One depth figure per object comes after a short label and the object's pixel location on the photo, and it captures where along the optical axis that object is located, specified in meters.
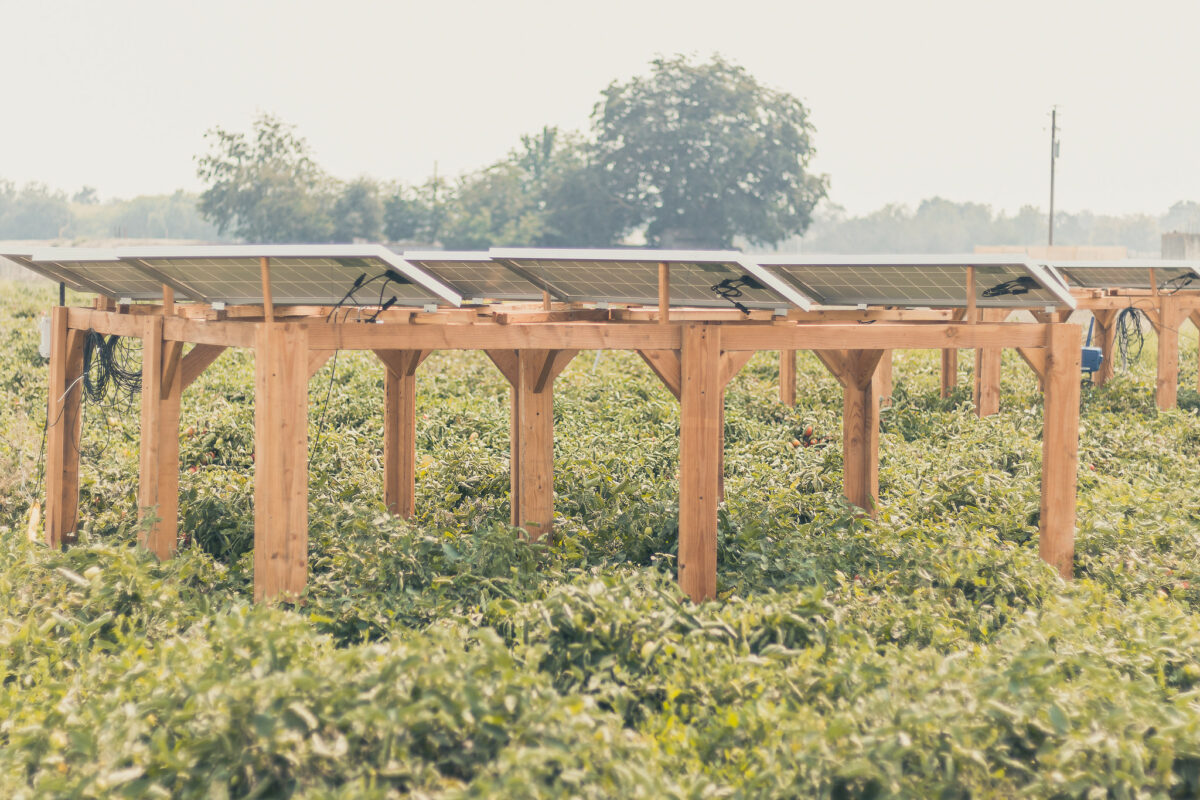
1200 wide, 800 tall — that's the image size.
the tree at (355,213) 78.19
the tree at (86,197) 149.12
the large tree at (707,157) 75.38
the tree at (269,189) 77.19
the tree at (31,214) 134.12
